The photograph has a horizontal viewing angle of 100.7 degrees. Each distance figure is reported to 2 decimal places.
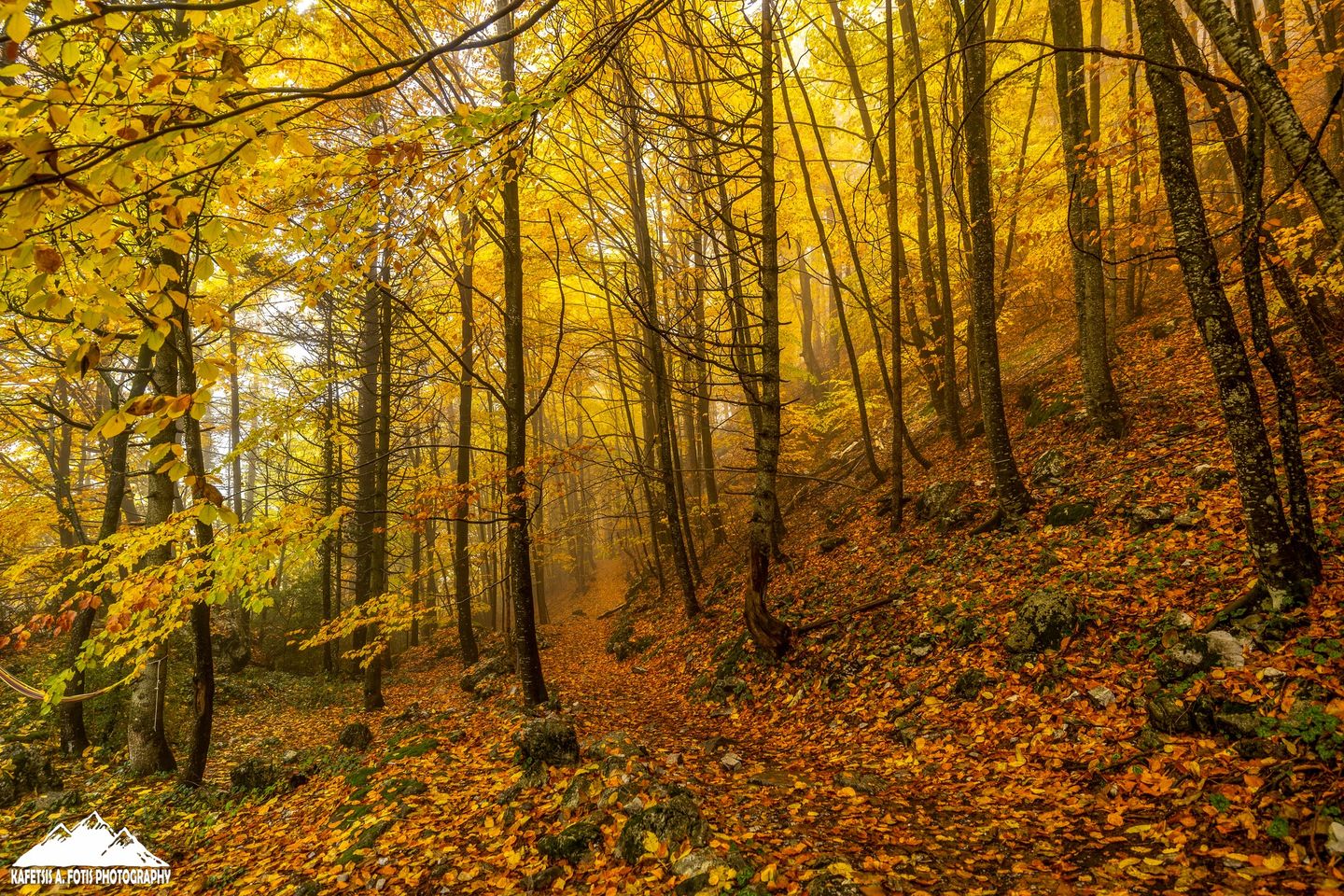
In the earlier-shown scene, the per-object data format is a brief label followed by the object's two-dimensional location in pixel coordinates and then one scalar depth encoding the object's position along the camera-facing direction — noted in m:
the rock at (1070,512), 6.64
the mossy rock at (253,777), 6.88
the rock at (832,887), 3.01
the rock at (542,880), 3.64
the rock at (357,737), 7.76
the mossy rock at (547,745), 5.26
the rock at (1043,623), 5.21
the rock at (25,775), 7.52
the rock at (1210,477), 5.88
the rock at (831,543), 10.44
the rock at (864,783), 4.41
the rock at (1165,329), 10.20
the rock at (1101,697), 4.36
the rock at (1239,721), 3.53
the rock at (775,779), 4.70
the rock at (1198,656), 4.05
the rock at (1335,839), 2.67
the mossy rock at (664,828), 3.73
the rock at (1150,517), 5.83
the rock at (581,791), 4.45
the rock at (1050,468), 7.87
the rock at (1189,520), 5.56
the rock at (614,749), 5.23
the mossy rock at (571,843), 3.85
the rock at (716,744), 5.77
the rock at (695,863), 3.40
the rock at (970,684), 5.28
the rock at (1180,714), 3.76
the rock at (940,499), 8.76
